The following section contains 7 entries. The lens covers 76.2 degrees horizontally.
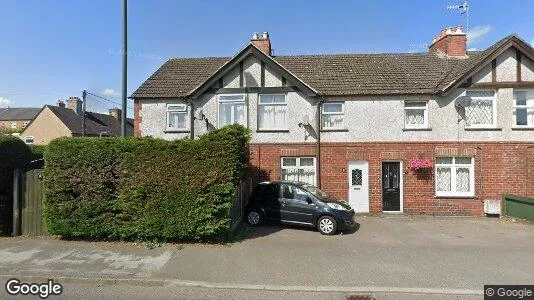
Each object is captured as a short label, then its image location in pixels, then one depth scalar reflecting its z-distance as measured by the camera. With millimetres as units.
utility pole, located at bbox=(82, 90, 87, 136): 25123
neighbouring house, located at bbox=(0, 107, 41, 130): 64688
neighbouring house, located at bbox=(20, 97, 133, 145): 39469
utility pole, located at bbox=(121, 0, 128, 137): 8891
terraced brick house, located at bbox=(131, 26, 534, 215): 13484
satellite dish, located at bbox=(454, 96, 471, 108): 13344
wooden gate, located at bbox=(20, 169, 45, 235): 8883
